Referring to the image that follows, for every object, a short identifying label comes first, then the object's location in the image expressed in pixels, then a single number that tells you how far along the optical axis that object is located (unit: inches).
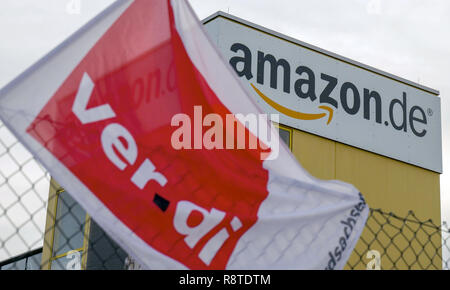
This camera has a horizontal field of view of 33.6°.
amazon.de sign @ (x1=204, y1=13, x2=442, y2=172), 461.7
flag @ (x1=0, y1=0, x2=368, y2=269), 117.2
